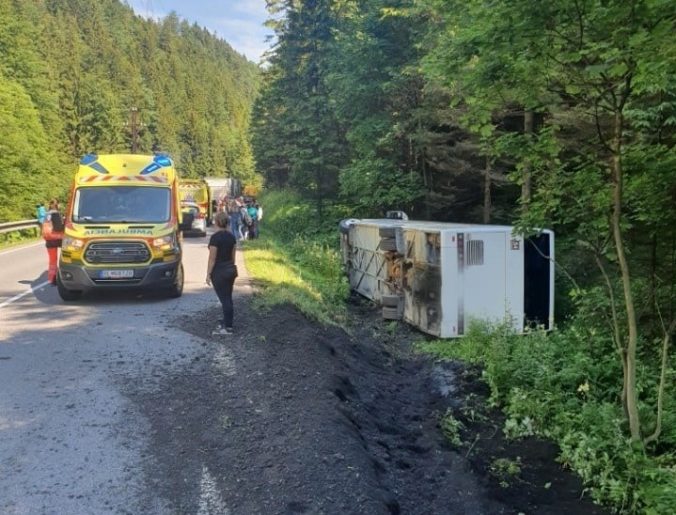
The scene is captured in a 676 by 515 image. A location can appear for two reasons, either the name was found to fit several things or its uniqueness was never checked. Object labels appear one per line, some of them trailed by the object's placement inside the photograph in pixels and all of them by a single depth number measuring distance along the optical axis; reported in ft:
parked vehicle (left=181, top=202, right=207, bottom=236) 93.81
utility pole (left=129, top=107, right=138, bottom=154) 191.42
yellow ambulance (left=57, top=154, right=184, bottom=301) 36.68
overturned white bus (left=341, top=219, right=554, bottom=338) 35.27
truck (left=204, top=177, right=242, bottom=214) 141.18
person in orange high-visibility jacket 42.26
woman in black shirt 30.01
